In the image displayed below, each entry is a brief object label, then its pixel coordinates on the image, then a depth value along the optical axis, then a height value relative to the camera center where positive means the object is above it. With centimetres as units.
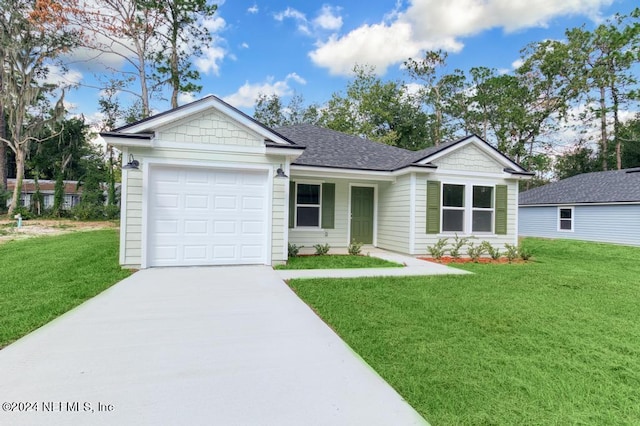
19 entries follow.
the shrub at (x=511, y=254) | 918 -98
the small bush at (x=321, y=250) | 941 -102
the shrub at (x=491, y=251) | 918 -91
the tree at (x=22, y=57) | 1834 +929
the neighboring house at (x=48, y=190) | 3027 +186
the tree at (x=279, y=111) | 2911 +965
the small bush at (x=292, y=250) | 886 -98
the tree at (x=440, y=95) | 2900 +1157
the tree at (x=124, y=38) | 1645 +955
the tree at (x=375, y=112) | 2727 +927
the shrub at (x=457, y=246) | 937 -80
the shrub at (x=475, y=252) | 912 -94
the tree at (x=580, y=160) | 2903 +587
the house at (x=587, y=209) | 1536 +74
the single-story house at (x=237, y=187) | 668 +68
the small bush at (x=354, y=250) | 941 -99
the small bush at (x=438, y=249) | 923 -90
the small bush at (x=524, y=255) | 921 -99
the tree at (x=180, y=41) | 1892 +1053
